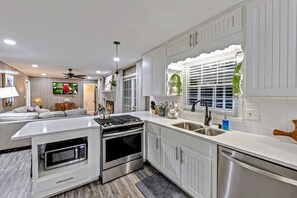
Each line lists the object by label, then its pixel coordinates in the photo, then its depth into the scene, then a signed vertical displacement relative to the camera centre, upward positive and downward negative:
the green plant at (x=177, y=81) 2.76 +0.31
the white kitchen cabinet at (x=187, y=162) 1.58 -0.84
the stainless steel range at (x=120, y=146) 2.17 -0.82
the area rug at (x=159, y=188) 1.93 -1.33
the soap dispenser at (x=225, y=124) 1.86 -0.36
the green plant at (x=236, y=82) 1.74 +0.18
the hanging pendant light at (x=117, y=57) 2.82 +1.10
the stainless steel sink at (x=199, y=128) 1.94 -0.47
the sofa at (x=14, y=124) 3.24 -0.64
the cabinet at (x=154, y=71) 2.85 +0.56
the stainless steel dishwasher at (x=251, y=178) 1.03 -0.67
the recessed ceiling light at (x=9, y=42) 2.71 +1.08
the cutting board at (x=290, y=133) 1.36 -0.36
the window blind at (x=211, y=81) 2.06 +0.26
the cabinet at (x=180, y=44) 2.22 +0.89
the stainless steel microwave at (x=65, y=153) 1.93 -0.80
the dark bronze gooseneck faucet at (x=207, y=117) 2.02 -0.29
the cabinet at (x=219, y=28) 1.61 +0.88
